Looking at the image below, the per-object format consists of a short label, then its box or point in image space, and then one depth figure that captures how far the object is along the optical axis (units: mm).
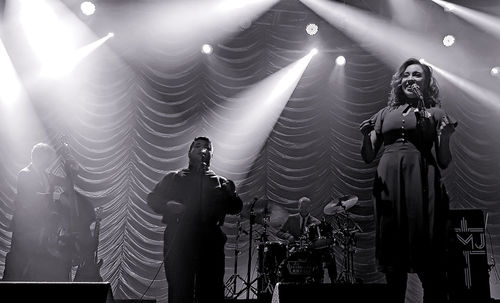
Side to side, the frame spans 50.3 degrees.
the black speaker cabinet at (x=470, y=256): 4715
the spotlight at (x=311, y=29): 10602
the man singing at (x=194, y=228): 3365
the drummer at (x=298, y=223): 8587
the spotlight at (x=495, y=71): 10680
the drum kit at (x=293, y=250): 7781
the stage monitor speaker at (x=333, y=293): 2656
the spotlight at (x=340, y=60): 10719
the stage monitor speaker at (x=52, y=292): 2434
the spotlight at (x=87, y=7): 9891
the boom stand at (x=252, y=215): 7060
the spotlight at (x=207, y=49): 10523
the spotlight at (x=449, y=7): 9953
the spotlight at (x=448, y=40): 10484
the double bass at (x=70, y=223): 4698
